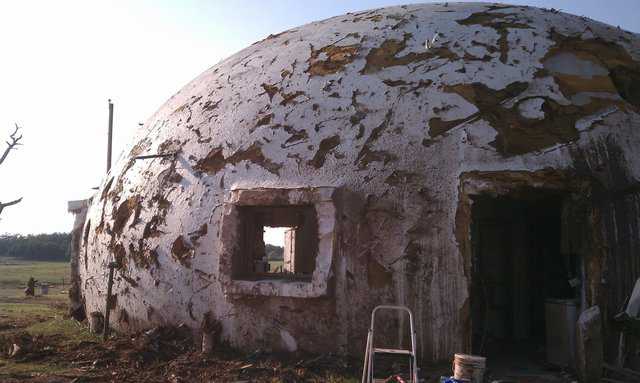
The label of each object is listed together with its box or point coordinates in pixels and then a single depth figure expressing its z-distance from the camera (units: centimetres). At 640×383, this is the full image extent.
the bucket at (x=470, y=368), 482
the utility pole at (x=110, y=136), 1295
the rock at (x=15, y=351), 665
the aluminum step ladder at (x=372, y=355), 430
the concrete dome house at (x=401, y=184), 560
